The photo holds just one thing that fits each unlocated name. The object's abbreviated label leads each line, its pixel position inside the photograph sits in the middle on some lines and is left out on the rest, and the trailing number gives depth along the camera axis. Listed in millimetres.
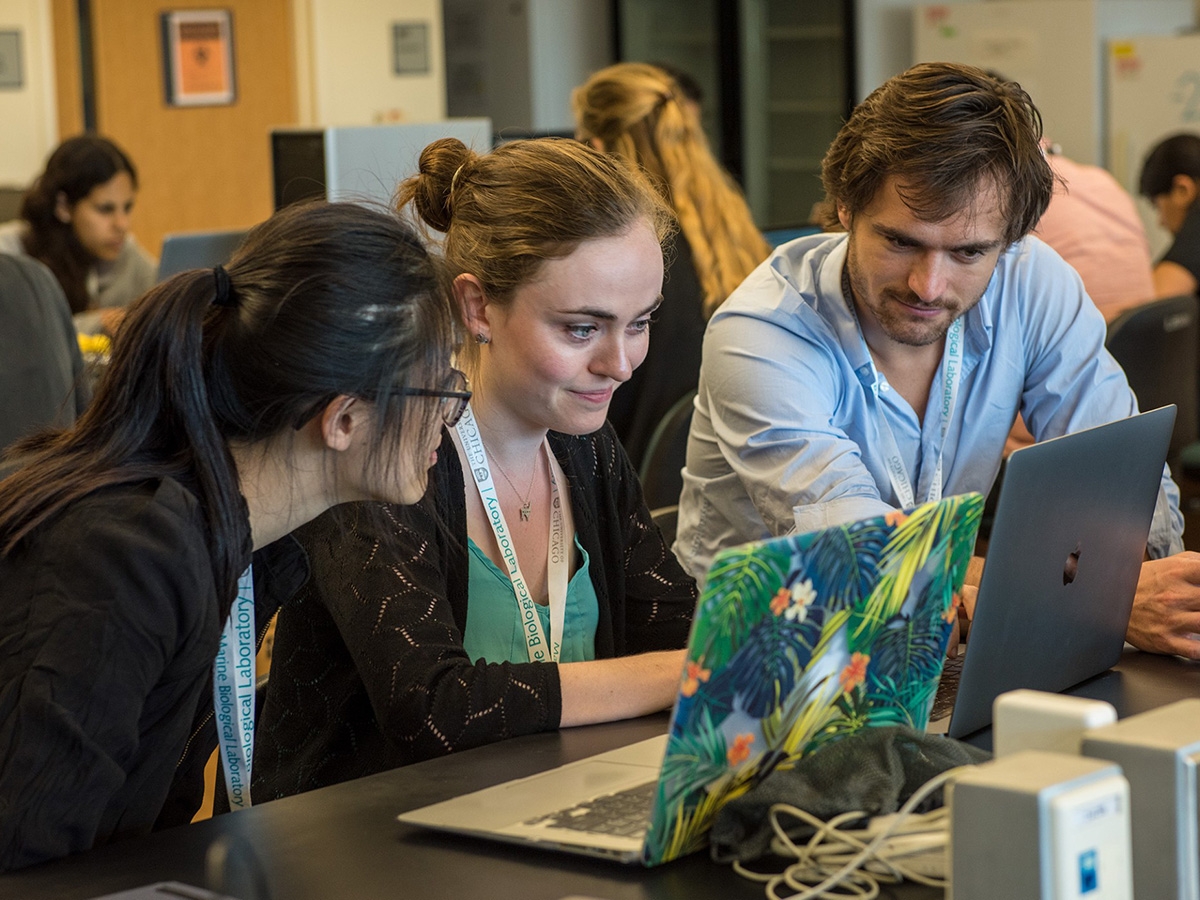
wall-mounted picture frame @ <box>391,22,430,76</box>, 6273
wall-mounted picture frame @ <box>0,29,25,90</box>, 5664
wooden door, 5941
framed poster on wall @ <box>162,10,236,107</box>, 6059
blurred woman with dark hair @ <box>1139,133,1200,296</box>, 4617
